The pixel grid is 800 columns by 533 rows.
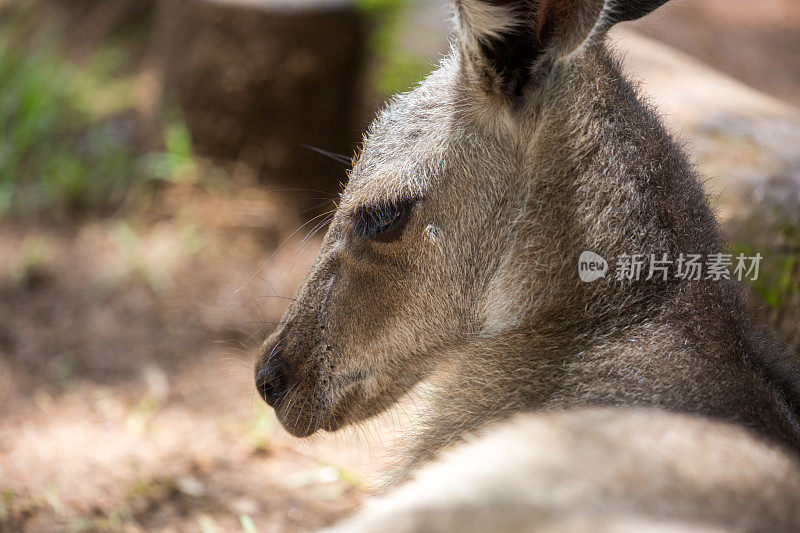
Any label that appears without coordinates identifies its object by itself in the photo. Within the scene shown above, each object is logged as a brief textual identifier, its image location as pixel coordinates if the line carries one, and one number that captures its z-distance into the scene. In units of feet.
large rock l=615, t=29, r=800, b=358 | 22.59
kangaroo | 14.48
